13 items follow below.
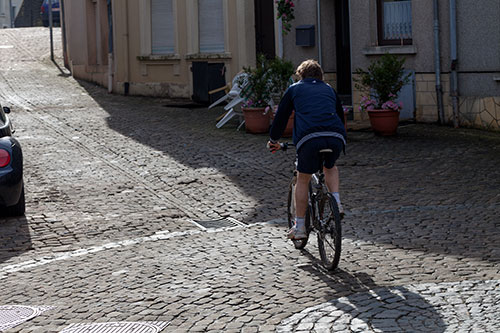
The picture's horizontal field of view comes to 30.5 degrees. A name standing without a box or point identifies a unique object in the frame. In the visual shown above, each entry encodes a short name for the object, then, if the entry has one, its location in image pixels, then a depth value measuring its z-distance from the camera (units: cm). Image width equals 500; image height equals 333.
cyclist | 720
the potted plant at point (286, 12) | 1880
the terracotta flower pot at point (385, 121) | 1497
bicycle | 689
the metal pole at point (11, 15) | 5665
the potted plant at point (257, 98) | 1563
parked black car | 940
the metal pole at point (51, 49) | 3287
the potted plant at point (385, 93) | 1490
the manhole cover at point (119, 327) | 564
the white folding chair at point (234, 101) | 1677
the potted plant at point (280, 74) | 1553
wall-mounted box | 1865
